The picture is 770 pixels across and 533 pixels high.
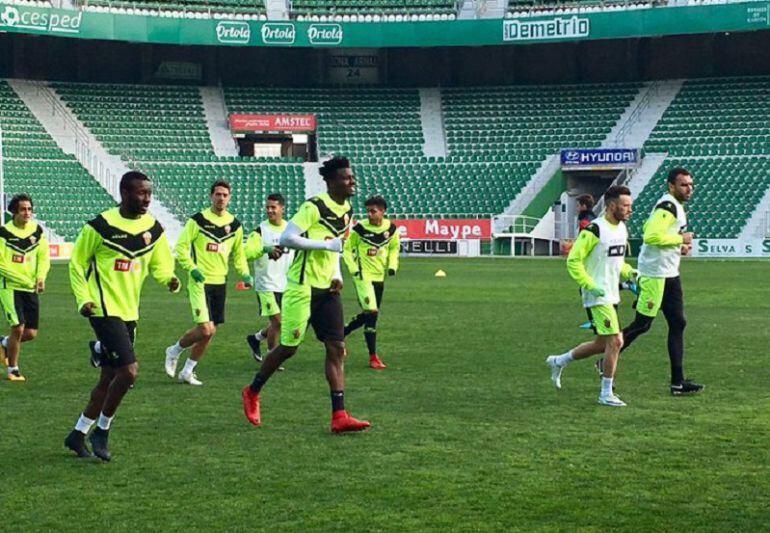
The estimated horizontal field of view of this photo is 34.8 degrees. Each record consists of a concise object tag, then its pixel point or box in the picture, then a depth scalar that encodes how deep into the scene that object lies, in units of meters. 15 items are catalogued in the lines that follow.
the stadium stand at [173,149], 51.66
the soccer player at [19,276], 13.81
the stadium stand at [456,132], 51.84
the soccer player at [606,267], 11.50
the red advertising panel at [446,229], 49.19
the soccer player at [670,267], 12.20
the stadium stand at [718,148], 47.28
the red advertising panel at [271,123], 56.09
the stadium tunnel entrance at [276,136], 56.19
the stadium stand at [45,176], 47.69
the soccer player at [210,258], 13.52
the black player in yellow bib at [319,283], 10.23
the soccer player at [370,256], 15.72
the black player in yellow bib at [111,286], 8.96
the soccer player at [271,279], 15.36
